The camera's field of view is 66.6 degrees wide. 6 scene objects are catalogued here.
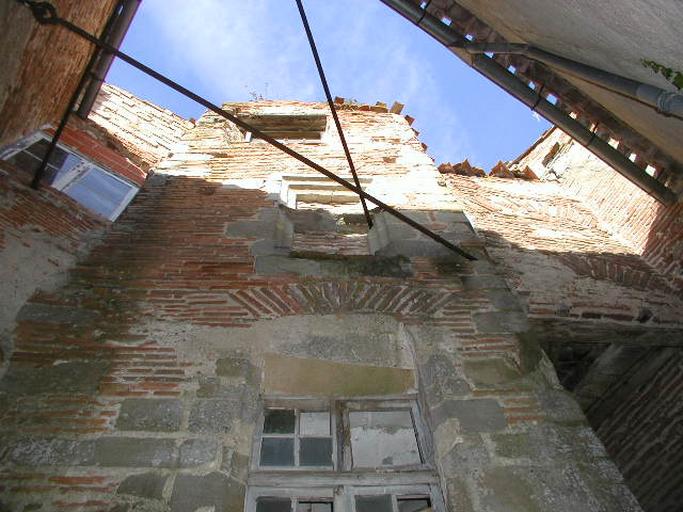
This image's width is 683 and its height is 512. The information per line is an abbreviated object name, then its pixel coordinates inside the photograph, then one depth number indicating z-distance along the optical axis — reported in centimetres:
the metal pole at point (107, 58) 689
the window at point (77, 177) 564
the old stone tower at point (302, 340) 328
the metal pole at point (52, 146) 486
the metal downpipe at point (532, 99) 654
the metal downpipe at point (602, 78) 374
